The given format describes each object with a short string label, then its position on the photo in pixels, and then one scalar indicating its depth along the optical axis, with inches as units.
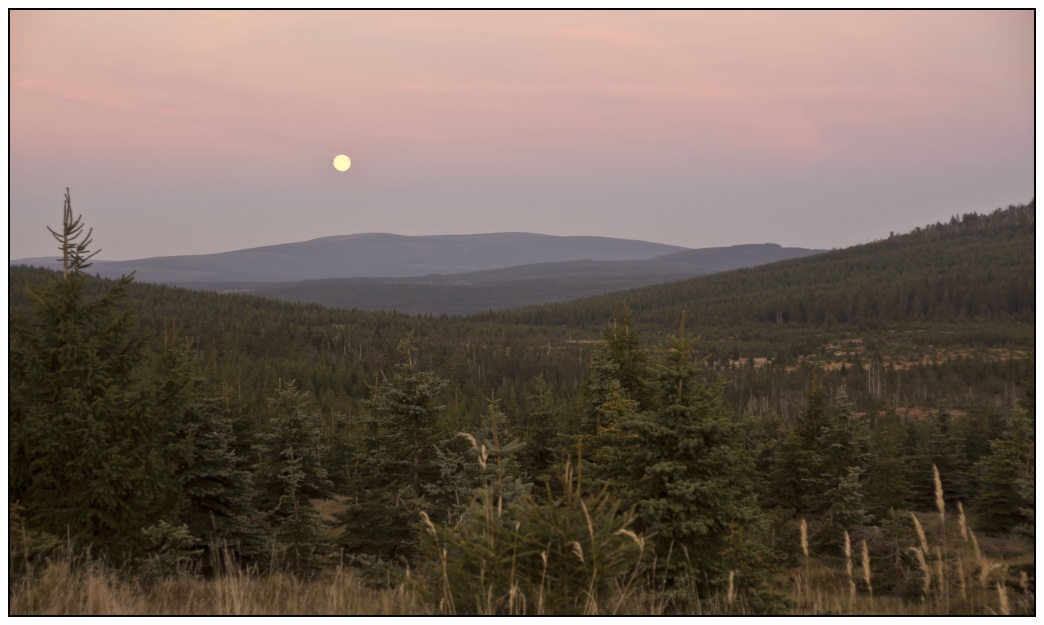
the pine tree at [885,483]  1168.2
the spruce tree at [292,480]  695.1
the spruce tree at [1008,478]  948.6
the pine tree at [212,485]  665.0
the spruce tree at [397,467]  690.2
